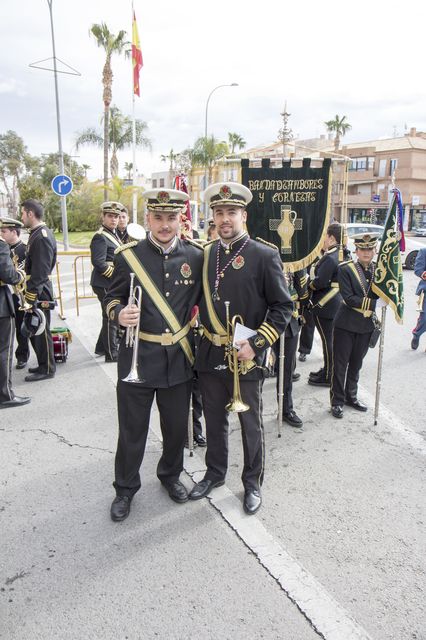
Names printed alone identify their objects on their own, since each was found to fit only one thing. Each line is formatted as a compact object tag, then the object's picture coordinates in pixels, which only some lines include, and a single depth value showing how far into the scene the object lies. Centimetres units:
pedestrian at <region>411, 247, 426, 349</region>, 758
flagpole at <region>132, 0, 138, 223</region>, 1605
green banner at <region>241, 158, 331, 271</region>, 504
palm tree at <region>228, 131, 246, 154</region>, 5322
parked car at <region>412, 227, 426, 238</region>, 4026
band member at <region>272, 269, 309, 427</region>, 495
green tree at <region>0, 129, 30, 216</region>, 4897
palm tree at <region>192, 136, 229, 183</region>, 3916
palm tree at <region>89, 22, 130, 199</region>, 2607
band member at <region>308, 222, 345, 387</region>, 588
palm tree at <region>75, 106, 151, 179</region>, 3305
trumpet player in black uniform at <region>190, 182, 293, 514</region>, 336
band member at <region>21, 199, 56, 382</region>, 584
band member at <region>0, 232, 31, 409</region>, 492
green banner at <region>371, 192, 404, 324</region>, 470
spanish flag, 1479
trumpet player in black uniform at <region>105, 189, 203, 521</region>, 327
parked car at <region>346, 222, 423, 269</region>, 1797
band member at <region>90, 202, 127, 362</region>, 655
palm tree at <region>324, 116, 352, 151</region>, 5355
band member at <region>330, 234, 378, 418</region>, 504
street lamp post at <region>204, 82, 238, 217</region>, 3800
